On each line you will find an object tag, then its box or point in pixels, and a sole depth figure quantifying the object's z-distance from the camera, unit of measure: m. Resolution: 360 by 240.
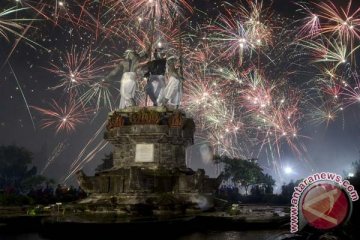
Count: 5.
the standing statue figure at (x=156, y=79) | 22.47
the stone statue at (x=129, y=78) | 21.75
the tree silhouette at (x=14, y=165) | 72.56
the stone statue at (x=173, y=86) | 21.48
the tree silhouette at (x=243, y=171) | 55.25
